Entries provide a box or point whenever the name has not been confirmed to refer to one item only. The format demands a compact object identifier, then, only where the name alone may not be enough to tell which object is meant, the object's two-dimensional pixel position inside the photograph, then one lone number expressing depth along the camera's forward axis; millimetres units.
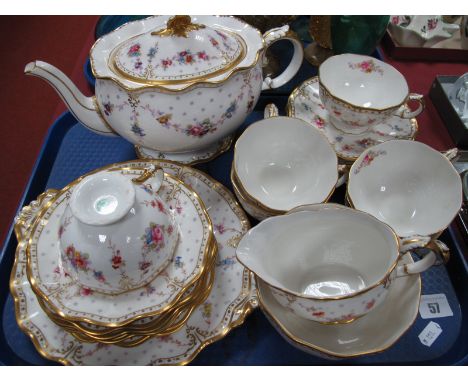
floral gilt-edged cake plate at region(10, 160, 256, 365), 587
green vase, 998
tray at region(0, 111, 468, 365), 653
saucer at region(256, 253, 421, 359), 552
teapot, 646
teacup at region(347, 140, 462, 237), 767
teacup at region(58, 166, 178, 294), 518
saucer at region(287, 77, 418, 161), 869
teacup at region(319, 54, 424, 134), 831
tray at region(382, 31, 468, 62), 1185
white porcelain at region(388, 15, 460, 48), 1194
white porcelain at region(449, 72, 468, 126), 1008
